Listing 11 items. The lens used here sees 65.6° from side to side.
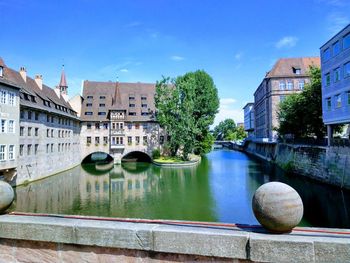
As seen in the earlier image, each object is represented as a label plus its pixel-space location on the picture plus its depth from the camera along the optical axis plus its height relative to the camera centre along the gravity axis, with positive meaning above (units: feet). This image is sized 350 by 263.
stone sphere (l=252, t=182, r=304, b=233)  11.75 -3.04
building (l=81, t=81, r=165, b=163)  171.63 +9.61
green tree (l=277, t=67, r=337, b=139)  114.73 +11.16
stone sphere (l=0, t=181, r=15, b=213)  14.40 -3.15
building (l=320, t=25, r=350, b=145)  81.56 +18.89
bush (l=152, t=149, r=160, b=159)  174.29 -10.58
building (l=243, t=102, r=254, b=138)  303.38 +25.12
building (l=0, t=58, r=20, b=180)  82.73 +4.10
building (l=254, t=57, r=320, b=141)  185.98 +38.31
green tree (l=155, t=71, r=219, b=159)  157.99 +17.08
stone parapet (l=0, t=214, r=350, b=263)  11.46 -4.79
